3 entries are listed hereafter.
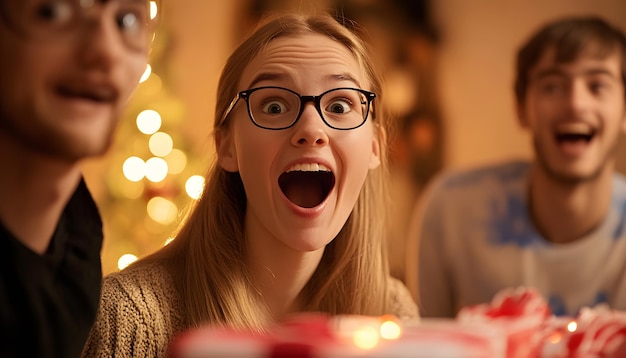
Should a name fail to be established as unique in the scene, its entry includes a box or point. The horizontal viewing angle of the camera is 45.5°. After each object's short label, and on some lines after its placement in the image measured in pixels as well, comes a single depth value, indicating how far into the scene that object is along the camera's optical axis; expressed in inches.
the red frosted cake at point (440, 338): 19.0
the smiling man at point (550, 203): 61.6
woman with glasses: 37.1
